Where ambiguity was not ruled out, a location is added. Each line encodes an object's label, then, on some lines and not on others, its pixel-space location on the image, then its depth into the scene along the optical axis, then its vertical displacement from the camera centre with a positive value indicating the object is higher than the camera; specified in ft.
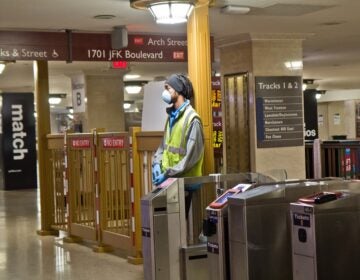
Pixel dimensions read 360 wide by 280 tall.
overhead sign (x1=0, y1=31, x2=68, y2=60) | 26.17 +3.72
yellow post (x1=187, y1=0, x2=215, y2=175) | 20.45 +2.09
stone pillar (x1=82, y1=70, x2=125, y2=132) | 48.42 +2.70
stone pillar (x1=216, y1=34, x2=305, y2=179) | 32.96 +3.36
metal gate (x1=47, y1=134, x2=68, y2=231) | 31.42 -1.79
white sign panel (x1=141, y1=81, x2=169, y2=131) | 22.15 +0.97
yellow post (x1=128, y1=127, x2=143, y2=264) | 24.38 -2.07
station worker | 18.63 -0.07
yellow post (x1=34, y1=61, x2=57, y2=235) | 32.14 -1.12
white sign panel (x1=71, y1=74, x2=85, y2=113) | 48.75 +3.40
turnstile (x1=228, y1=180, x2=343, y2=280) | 14.56 -2.15
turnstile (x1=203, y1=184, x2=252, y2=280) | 15.14 -2.25
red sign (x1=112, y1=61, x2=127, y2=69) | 36.20 +3.99
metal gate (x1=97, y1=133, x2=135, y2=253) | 25.52 -2.01
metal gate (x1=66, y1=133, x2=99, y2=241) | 28.63 -2.04
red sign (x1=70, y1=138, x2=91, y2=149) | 28.63 -0.15
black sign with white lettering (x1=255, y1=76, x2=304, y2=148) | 33.22 +1.09
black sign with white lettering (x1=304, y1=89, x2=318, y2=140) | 54.75 +1.51
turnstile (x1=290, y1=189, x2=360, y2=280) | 13.44 -2.11
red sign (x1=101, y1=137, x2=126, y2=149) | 25.49 -0.15
